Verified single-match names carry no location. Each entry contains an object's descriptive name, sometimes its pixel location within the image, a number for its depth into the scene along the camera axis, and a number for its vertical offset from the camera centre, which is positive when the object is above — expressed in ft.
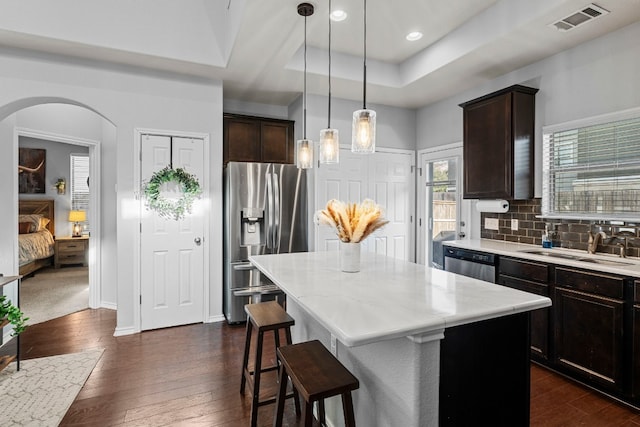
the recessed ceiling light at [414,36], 11.27 +5.94
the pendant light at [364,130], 6.42 +1.53
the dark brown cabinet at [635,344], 7.19 -2.86
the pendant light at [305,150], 8.45 +1.50
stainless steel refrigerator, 12.62 -0.48
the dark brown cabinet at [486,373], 4.62 -2.38
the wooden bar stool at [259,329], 6.69 -2.55
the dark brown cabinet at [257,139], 14.42 +3.12
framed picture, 22.25 +2.60
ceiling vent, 8.13 +4.89
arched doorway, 12.48 +3.02
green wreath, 11.84 +0.60
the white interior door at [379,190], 14.88 +0.94
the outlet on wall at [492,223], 12.76 -0.49
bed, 18.89 -1.56
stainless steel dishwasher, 10.45 -1.75
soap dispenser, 10.80 -0.89
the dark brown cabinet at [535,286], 8.95 -2.10
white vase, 6.84 -0.97
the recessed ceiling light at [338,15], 9.97 +5.88
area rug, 7.11 -4.34
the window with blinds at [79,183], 24.22 +1.87
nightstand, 22.13 -2.78
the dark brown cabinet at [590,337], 7.53 -3.00
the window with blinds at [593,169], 9.08 +1.22
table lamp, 23.29 -0.70
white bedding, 18.65 -2.18
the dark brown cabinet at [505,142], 10.84 +2.28
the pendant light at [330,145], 7.48 +1.45
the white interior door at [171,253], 11.96 -1.61
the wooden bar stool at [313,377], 4.68 -2.45
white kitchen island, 4.21 -1.88
